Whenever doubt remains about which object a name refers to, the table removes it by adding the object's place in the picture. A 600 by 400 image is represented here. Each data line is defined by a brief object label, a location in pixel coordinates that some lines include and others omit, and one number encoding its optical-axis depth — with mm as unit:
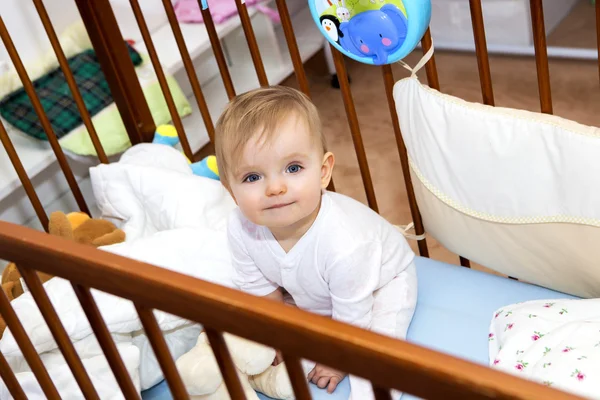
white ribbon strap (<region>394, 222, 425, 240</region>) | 1348
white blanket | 1204
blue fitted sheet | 1122
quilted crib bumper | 1031
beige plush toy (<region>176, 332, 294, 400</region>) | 1133
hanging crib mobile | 1079
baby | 1053
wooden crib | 520
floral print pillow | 915
